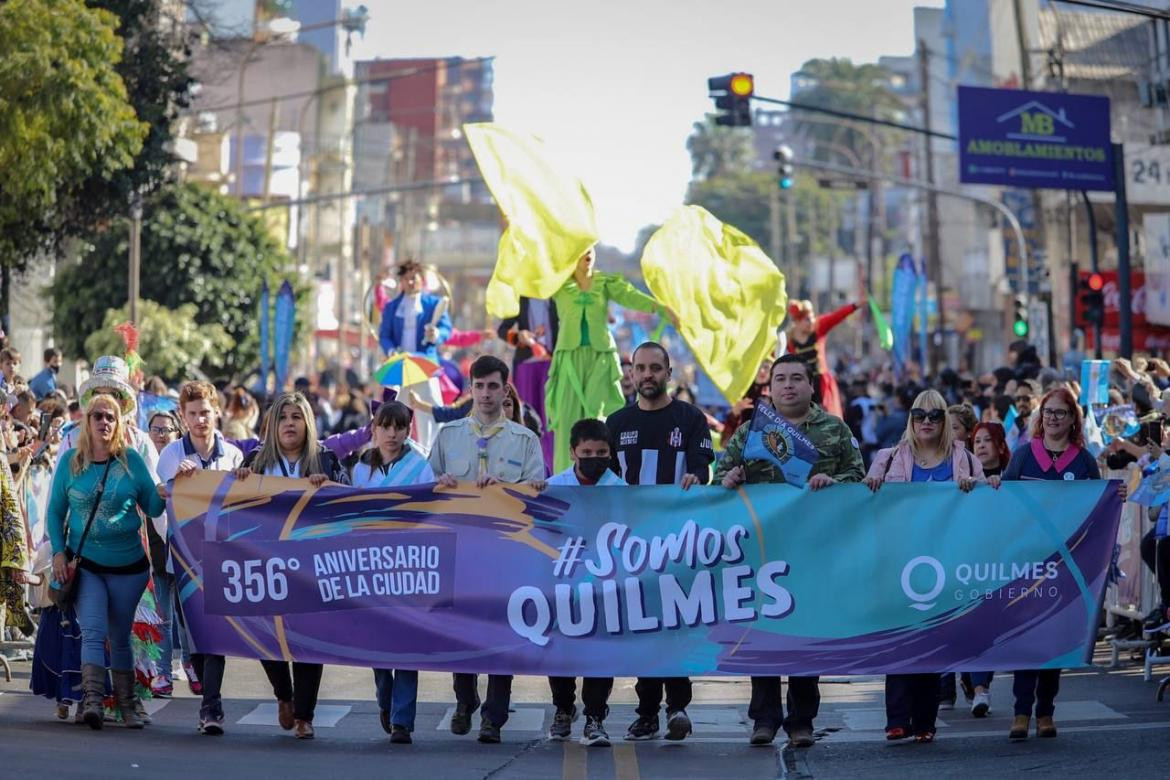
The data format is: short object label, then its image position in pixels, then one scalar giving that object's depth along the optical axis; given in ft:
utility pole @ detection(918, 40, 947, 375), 171.94
